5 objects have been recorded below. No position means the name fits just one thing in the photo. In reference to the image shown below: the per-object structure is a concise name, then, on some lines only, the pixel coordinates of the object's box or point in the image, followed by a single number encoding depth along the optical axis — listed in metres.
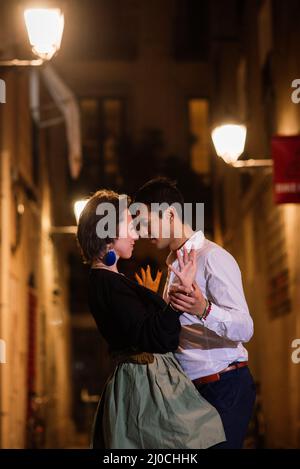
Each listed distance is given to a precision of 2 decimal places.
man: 7.43
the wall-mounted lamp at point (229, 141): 19.73
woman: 7.19
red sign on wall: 19.07
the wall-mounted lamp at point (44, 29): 15.79
